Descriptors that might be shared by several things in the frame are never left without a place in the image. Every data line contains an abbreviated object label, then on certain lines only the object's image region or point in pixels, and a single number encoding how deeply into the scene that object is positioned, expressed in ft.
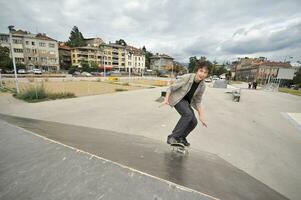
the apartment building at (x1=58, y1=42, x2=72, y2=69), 216.33
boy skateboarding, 9.31
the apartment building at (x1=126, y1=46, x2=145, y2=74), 276.16
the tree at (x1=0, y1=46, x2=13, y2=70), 131.75
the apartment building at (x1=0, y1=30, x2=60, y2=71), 168.55
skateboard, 9.75
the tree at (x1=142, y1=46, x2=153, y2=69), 338.75
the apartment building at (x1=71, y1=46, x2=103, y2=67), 217.97
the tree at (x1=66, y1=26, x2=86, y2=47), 260.05
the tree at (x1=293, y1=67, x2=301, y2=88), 163.00
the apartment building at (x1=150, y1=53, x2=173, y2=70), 340.39
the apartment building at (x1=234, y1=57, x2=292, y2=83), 238.68
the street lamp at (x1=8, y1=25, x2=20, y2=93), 33.57
